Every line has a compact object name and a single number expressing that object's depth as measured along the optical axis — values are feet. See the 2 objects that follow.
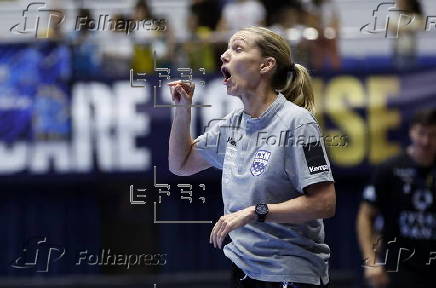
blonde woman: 21.53
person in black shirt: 35.24
